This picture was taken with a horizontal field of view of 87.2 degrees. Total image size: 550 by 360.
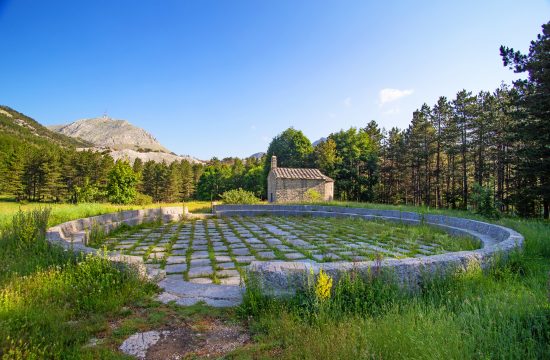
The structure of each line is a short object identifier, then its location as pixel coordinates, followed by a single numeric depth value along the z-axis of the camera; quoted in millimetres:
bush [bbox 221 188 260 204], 18078
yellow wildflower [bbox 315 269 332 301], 2618
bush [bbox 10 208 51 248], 4643
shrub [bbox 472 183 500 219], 8416
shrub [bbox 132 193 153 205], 17994
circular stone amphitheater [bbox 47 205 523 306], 3199
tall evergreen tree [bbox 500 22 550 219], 12305
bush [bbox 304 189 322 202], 27219
